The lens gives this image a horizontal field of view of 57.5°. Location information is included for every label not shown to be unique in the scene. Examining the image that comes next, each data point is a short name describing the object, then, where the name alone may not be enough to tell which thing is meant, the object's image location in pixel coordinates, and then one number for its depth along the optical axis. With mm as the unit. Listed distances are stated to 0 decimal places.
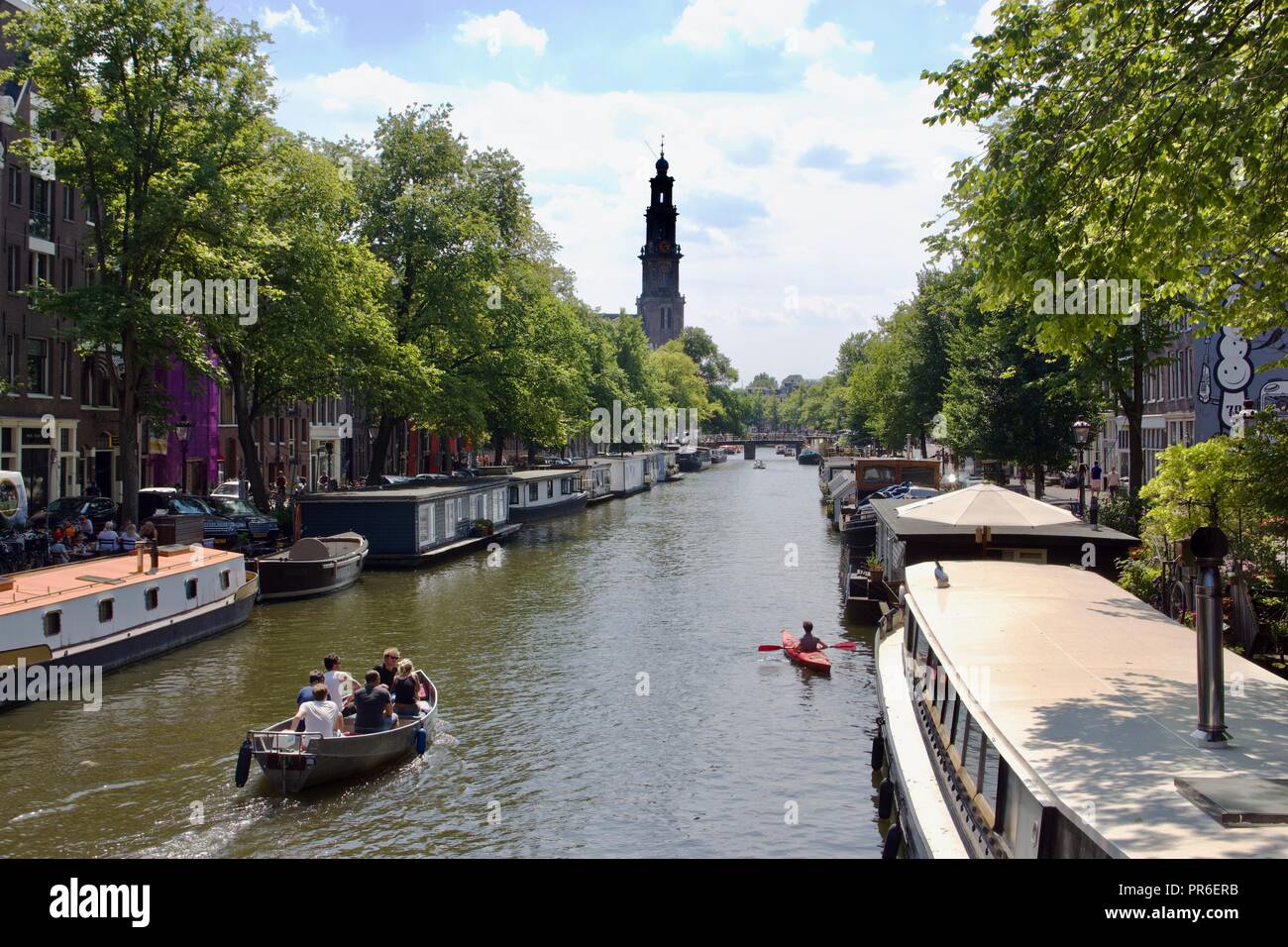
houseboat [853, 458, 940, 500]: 58438
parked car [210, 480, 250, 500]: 53469
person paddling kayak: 26469
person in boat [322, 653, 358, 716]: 19359
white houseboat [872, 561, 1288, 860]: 7797
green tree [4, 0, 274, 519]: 34906
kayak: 25625
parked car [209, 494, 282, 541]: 41625
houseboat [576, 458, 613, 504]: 80088
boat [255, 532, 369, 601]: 35594
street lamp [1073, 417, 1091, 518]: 33812
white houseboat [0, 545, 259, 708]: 22672
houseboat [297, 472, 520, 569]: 43438
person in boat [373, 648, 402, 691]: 20594
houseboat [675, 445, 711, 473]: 140625
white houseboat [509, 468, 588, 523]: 64250
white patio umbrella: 25328
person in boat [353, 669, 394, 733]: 18156
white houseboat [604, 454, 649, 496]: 88562
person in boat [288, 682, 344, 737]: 17656
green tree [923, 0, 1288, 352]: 13781
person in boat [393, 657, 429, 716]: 19719
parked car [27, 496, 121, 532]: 40281
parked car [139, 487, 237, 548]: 40594
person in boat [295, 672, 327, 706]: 18688
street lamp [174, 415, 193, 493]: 53725
